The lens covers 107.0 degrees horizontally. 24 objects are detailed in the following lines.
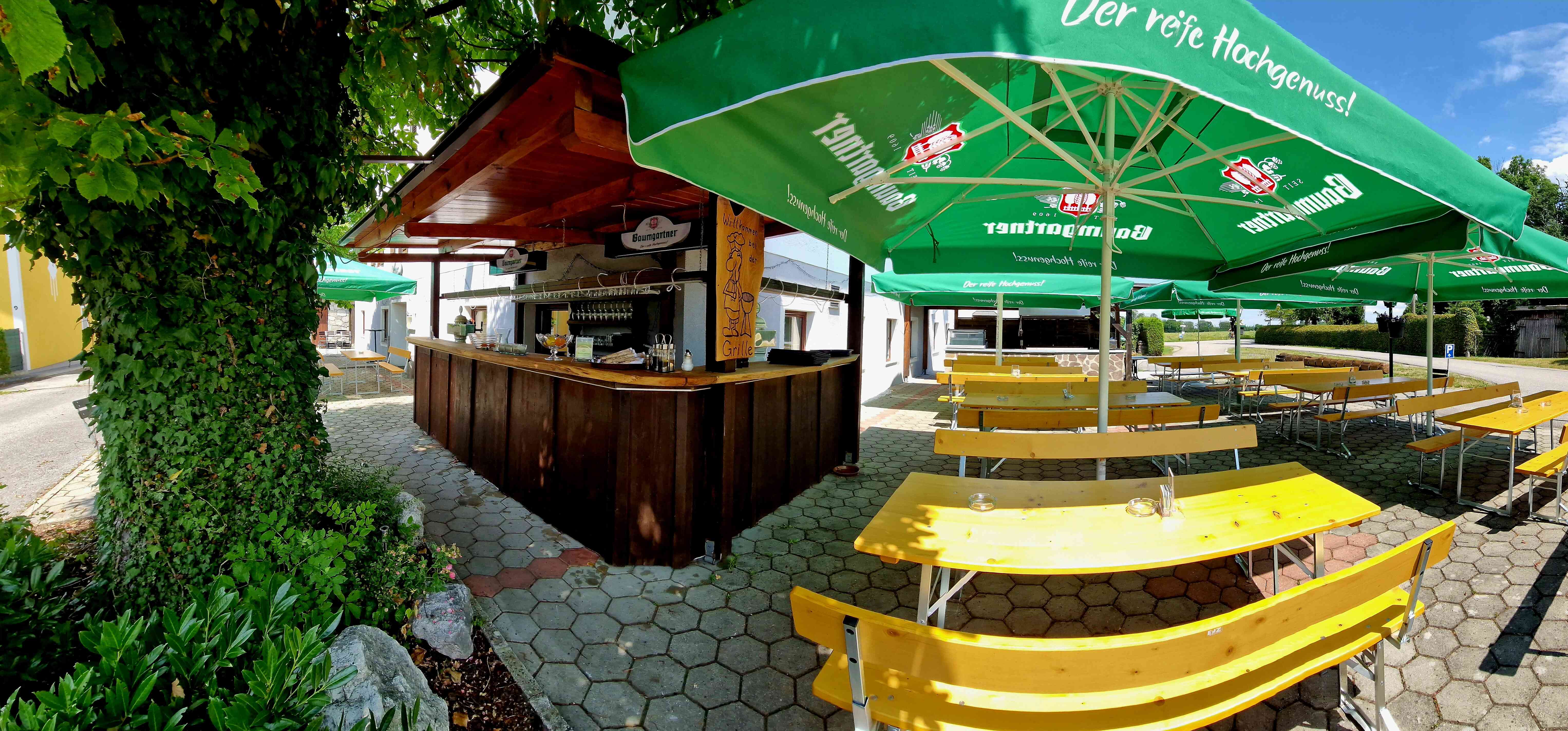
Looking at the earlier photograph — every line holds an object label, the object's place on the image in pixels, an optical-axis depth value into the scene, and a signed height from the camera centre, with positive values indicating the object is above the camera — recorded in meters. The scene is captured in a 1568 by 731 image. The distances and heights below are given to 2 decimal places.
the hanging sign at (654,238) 4.52 +0.86
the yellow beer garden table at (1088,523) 1.98 -0.67
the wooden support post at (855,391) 5.92 -0.46
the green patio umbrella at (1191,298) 8.92 +0.97
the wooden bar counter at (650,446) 3.52 -0.75
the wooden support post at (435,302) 8.99 +0.54
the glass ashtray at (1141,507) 2.34 -0.63
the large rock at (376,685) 1.78 -1.15
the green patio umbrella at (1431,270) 2.95 +0.73
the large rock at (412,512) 3.31 -1.08
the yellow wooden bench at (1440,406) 4.54 -0.41
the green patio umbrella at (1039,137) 1.36 +0.80
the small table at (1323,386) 6.57 -0.34
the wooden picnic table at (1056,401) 4.85 -0.44
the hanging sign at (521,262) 7.46 +1.00
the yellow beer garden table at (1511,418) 4.14 -0.45
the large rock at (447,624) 2.50 -1.26
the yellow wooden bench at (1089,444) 3.16 -0.52
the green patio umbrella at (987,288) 7.20 +0.83
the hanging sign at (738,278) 3.75 +0.44
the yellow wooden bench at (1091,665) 1.39 -0.80
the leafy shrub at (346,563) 2.26 -0.97
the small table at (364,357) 12.30 -0.47
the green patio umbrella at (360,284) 9.31 +0.86
